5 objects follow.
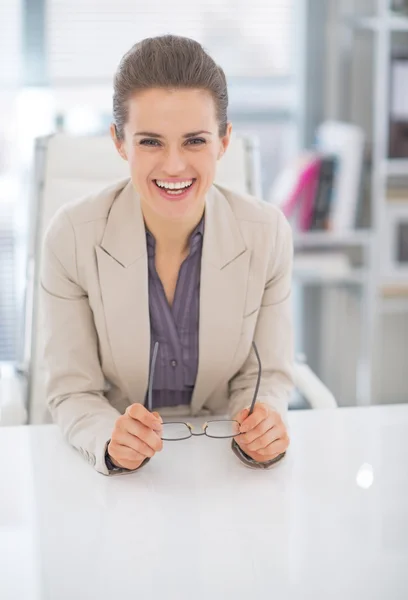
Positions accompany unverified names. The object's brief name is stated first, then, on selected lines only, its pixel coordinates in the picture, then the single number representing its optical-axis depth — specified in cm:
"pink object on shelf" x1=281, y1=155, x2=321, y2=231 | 276
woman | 125
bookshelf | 276
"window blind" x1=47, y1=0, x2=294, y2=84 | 292
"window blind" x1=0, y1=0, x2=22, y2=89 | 287
